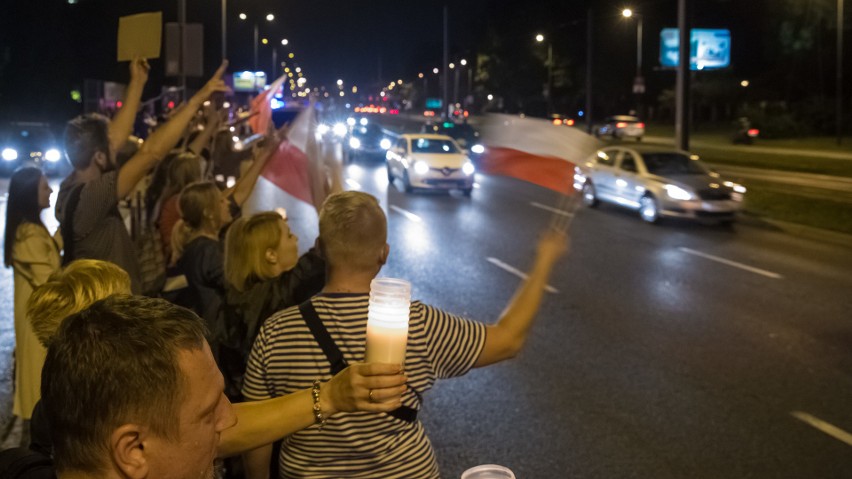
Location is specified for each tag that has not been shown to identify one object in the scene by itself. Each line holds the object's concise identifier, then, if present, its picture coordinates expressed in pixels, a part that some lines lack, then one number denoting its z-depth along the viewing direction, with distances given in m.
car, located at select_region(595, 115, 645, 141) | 52.60
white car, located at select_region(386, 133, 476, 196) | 24.47
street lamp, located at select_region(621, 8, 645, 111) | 51.00
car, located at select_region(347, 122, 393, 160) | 36.75
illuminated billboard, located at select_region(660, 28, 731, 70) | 41.19
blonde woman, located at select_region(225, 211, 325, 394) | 3.91
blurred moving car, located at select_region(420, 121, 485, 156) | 33.56
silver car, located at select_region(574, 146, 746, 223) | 18.69
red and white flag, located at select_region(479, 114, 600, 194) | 4.64
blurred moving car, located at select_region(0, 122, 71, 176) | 30.66
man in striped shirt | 3.02
